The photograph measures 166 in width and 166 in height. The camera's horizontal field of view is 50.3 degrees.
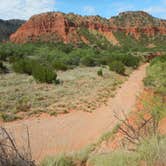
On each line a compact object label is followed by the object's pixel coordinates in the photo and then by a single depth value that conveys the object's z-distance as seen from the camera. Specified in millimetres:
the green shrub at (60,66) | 21093
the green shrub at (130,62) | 25893
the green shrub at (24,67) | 17795
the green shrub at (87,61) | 25564
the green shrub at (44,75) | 14270
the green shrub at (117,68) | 20448
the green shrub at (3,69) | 18630
